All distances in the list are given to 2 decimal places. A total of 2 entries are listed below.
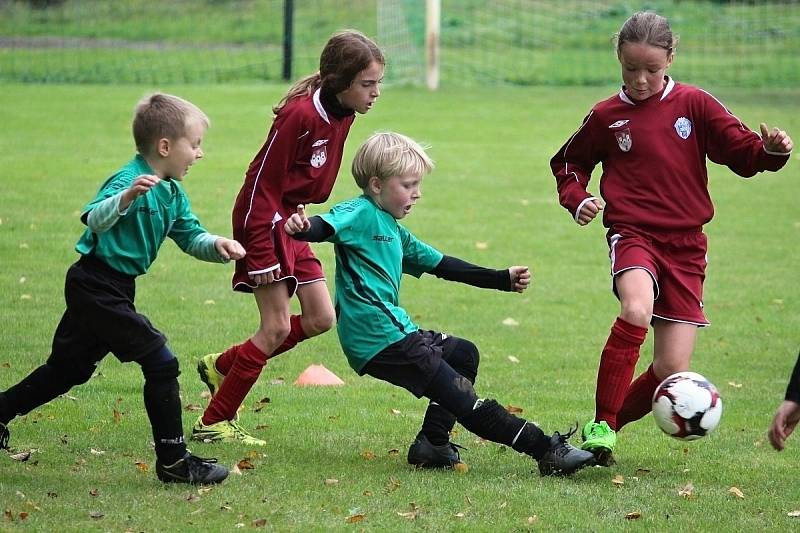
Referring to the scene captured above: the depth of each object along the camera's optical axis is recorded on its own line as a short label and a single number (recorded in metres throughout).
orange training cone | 15.25
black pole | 44.62
